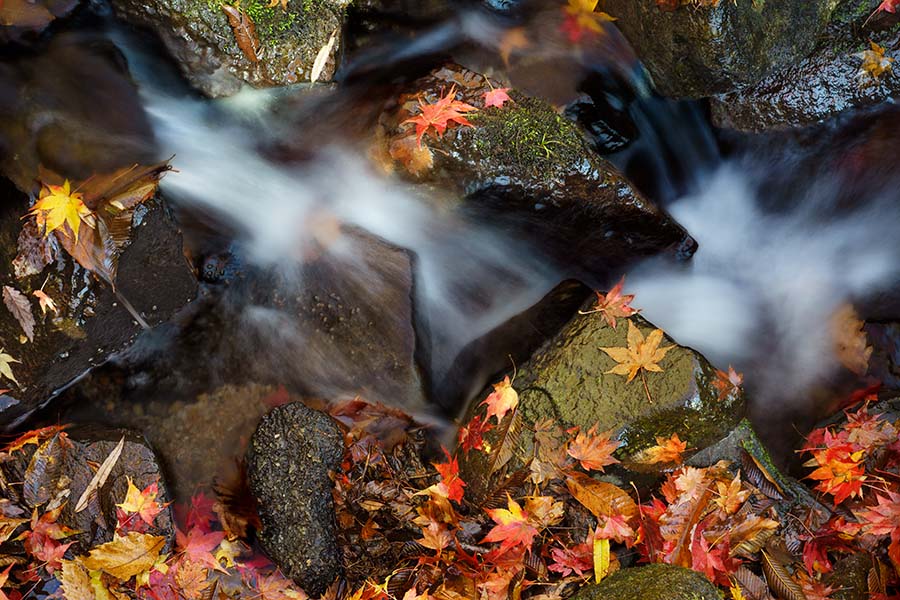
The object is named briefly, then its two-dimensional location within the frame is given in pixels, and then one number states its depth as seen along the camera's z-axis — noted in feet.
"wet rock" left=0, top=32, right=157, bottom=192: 14.15
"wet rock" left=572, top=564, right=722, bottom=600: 10.07
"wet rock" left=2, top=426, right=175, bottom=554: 13.34
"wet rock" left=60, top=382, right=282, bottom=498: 15.07
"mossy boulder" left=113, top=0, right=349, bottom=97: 14.25
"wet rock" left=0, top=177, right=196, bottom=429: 13.05
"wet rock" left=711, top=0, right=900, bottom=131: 15.31
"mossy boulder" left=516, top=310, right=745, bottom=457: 13.12
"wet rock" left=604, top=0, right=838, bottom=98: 13.64
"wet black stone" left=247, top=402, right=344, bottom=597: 14.02
